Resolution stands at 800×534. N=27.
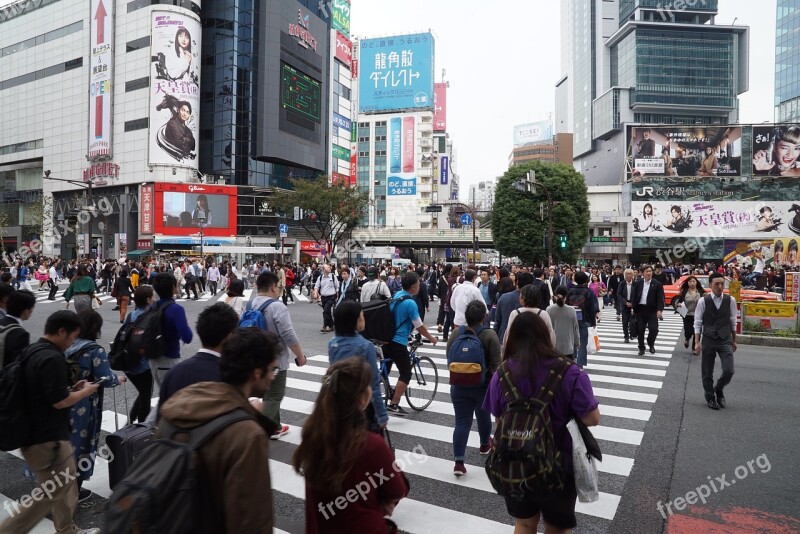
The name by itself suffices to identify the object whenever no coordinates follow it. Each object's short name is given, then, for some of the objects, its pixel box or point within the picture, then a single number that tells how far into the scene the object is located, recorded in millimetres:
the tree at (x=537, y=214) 44656
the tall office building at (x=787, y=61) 76438
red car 17584
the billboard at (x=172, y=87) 50938
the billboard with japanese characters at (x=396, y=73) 89688
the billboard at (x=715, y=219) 54000
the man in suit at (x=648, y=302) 11133
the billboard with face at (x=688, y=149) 52969
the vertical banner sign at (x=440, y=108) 116675
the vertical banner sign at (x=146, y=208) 51125
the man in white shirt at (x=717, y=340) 7066
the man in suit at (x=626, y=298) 12982
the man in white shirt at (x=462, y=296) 7928
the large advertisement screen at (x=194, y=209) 51469
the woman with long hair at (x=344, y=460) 2066
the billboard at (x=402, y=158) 88688
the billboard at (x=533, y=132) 152612
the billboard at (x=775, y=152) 52000
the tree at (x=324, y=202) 46500
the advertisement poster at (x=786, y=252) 28952
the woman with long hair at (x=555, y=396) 2760
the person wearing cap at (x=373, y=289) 8242
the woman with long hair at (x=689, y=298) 11648
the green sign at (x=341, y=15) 78162
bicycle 6777
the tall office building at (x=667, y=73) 94625
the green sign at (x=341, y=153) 75562
